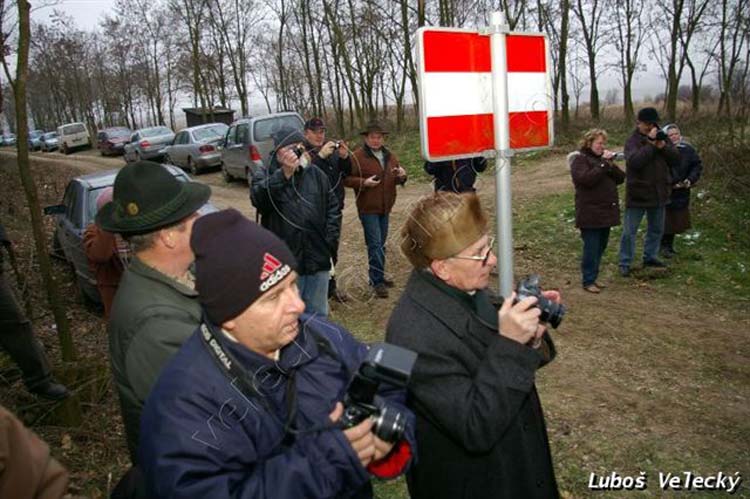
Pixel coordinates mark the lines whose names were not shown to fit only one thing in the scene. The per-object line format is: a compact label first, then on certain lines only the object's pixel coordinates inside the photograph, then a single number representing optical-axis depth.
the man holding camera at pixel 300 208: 4.54
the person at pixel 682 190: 6.96
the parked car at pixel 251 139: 13.69
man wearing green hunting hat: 1.79
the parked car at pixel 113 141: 28.20
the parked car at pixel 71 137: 33.09
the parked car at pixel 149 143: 22.03
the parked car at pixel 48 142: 38.47
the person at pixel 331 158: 5.04
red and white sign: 2.10
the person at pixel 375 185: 6.33
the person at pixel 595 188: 5.88
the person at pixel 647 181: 6.06
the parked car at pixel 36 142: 41.02
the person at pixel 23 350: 3.99
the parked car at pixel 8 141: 41.28
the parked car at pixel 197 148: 18.28
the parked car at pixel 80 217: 6.58
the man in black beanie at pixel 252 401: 1.32
